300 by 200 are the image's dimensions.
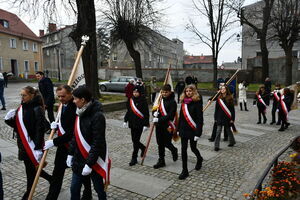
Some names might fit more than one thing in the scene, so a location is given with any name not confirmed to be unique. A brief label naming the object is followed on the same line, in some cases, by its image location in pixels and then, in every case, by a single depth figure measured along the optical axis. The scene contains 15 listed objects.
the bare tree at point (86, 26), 12.46
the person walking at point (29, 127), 3.71
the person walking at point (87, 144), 3.19
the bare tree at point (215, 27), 22.66
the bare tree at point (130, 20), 18.41
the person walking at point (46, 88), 7.58
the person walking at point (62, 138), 3.58
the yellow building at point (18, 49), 34.59
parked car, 23.00
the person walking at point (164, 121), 5.28
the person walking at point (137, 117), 5.39
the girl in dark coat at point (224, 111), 6.82
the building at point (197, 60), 79.32
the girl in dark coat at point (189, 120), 4.81
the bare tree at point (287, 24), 21.47
